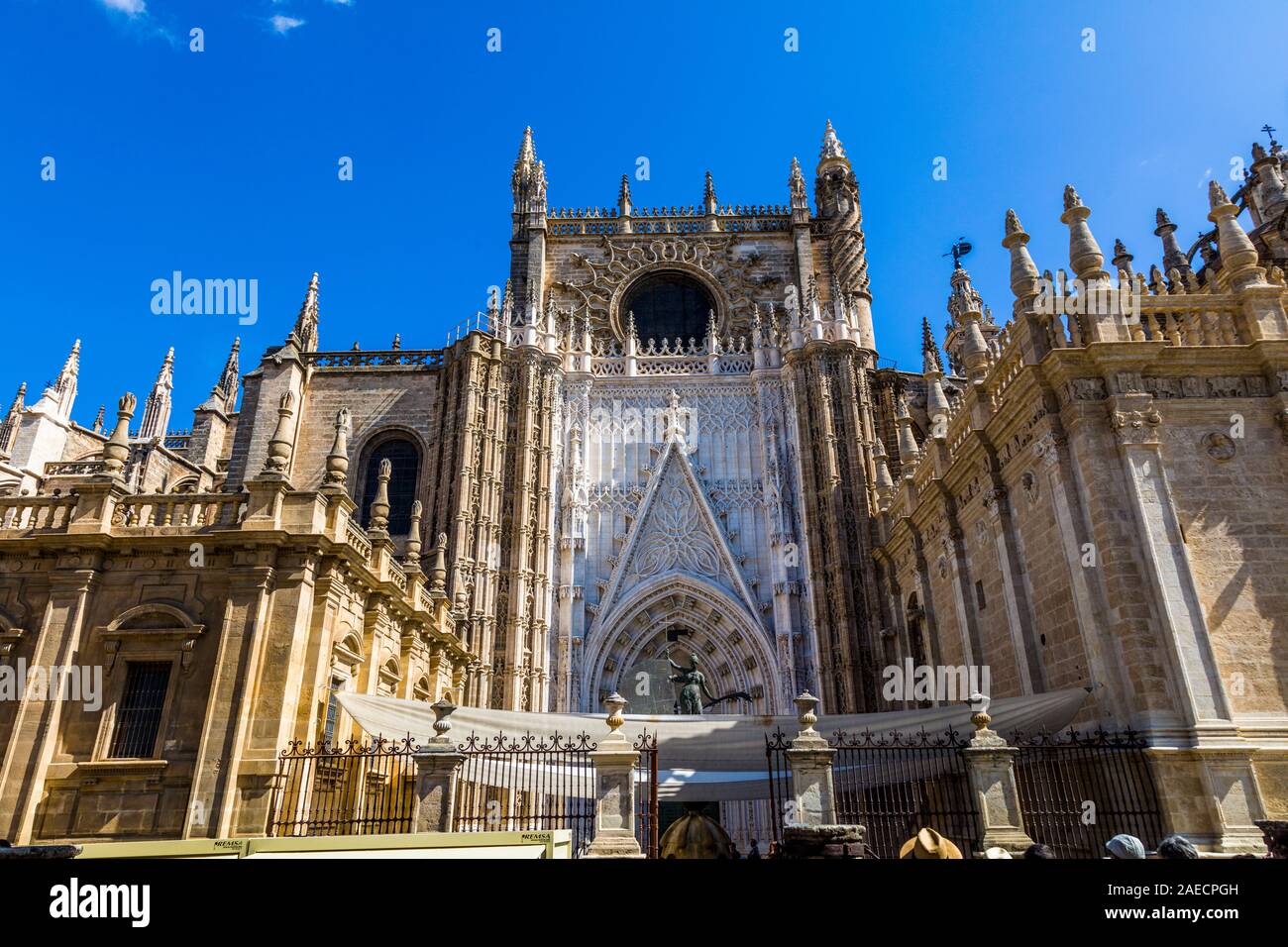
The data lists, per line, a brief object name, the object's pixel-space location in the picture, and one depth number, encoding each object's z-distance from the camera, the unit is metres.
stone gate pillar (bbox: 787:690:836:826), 9.77
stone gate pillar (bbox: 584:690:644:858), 9.64
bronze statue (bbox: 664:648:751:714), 18.03
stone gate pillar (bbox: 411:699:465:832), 10.34
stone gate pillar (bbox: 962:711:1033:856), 9.67
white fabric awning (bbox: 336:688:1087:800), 12.11
